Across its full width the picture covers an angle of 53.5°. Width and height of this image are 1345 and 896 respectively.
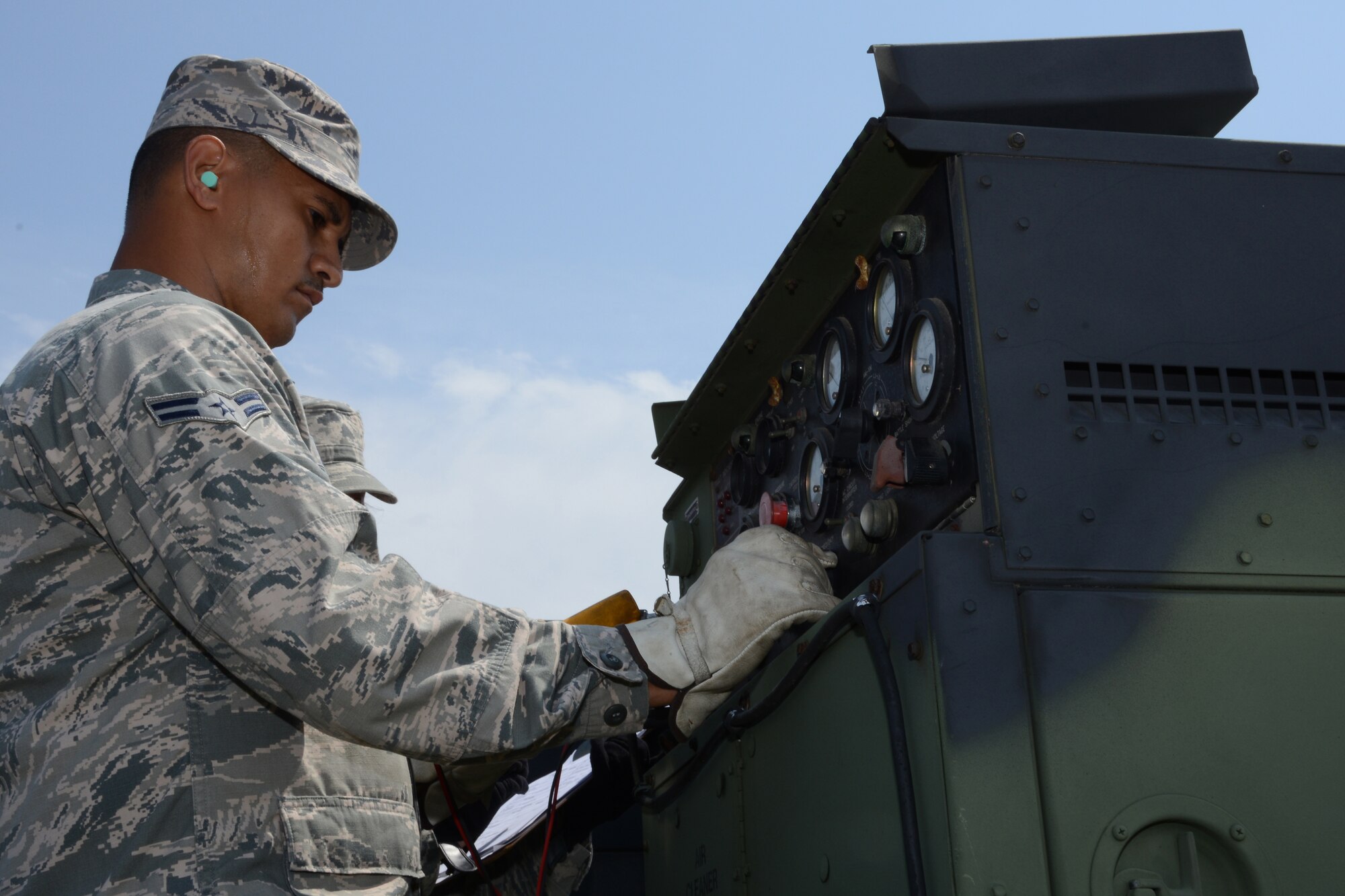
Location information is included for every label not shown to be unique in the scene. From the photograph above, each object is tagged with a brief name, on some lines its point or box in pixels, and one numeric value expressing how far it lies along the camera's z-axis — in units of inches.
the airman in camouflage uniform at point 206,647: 68.7
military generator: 77.3
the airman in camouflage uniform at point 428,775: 122.0
